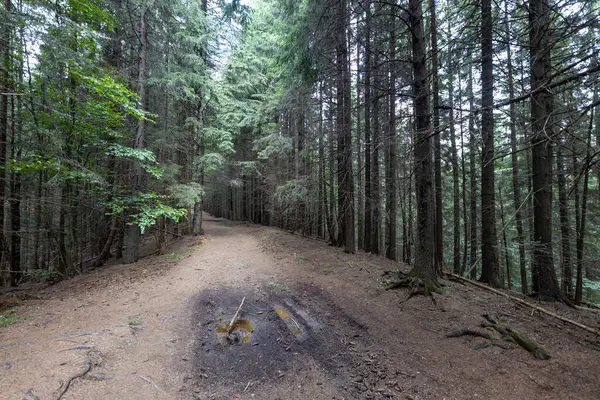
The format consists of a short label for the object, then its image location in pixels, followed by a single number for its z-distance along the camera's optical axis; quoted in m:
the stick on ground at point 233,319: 4.82
